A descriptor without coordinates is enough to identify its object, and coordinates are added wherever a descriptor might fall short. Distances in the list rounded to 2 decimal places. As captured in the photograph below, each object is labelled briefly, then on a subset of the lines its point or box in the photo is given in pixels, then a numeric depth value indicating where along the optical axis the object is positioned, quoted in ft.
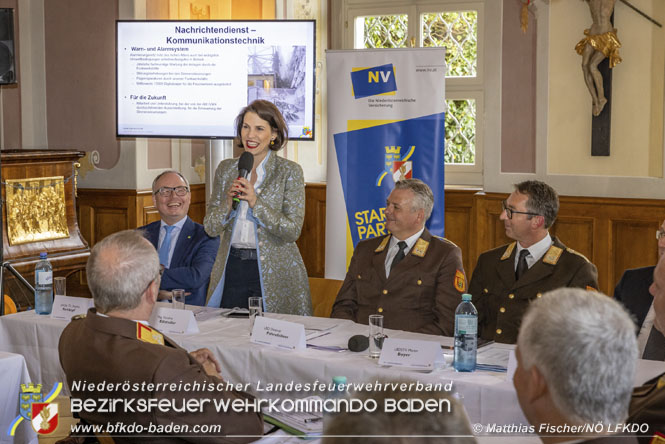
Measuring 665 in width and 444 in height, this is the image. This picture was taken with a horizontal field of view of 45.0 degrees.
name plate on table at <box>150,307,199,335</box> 10.31
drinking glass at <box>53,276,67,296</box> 12.03
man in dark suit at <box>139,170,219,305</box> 13.39
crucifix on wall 18.40
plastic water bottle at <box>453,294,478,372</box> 8.48
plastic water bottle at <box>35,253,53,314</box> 11.69
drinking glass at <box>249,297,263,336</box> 10.27
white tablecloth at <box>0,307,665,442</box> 7.93
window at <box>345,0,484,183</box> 22.39
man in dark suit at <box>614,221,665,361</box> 9.63
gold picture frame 18.52
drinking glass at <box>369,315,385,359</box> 9.02
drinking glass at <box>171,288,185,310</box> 11.12
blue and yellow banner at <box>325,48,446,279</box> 16.02
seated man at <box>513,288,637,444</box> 4.56
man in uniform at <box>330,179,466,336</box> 11.61
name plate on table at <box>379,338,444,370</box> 8.46
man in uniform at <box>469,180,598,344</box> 11.13
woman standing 12.84
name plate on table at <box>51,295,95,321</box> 11.28
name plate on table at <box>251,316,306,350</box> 9.41
